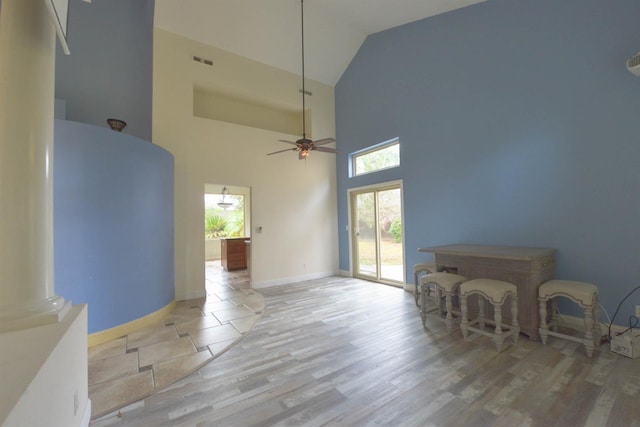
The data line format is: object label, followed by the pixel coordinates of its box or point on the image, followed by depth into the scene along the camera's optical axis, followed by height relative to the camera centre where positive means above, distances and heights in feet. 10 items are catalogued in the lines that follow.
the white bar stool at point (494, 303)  8.84 -3.15
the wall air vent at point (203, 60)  16.03 +10.19
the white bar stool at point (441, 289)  10.26 -3.04
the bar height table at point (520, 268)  9.31 -2.09
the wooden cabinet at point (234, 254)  24.72 -3.24
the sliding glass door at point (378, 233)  17.28 -1.14
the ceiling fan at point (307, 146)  12.25 +3.55
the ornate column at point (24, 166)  4.59 +1.09
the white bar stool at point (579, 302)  8.07 -2.89
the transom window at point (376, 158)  17.39 +4.39
